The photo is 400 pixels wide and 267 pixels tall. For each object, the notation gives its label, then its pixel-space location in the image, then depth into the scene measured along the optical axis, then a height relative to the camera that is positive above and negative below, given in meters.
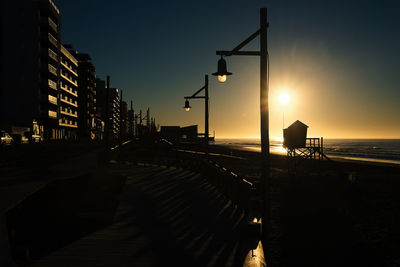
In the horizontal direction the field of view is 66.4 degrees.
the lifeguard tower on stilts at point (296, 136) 37.66 +0.54
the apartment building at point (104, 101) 146.25 +20.34
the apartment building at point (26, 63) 59.50 +15.25
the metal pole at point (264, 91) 7.00 +1.14
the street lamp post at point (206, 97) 15.20 +2.29
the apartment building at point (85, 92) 98.06 +15.71
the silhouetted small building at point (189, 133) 67.22 +1.63
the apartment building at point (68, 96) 75.38 +11.71
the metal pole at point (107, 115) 23.42 +1.92
